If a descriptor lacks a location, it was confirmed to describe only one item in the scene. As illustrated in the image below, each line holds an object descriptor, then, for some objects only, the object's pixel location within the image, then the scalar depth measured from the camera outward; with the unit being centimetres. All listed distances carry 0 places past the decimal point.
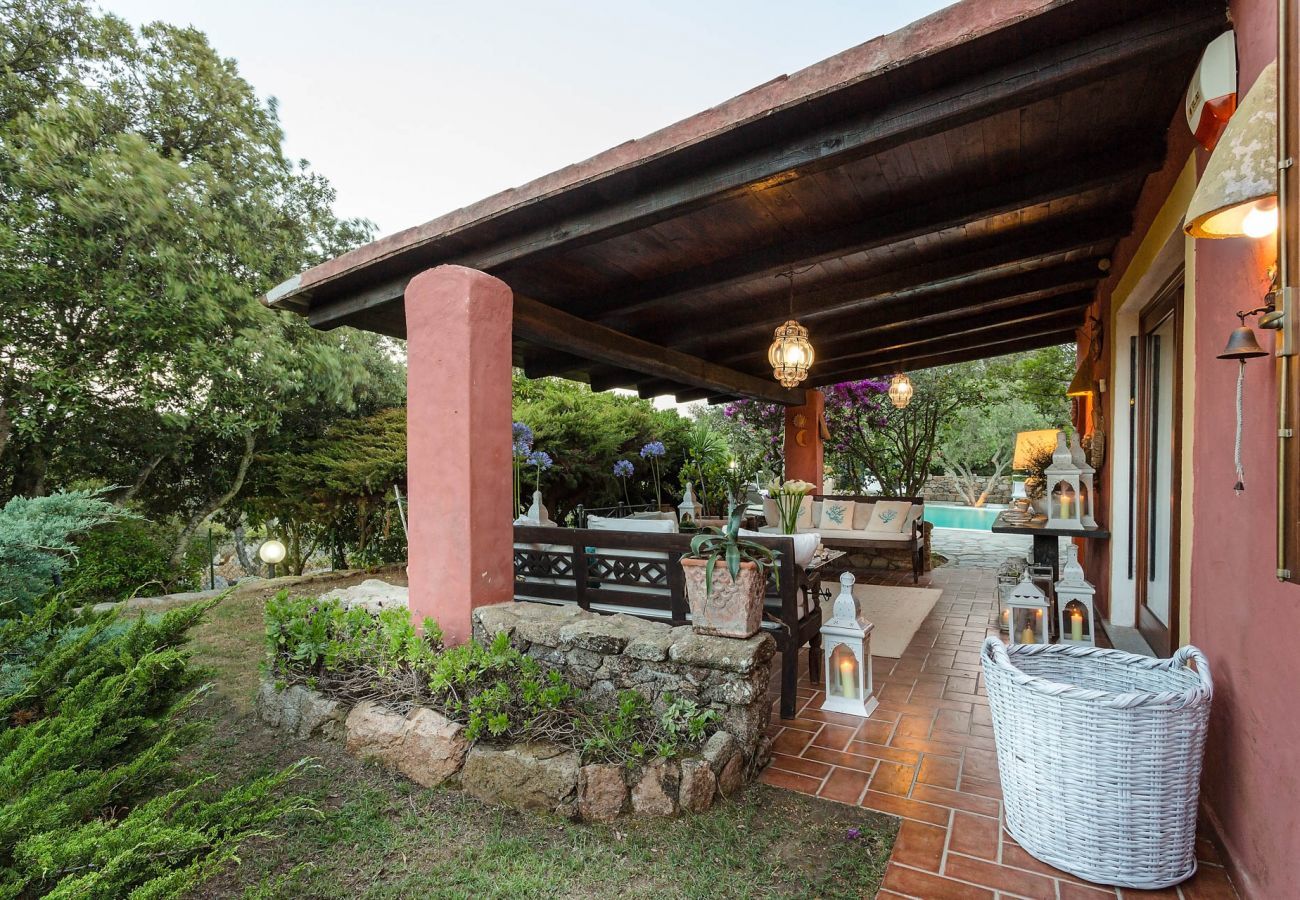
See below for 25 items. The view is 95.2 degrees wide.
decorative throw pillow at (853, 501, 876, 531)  725
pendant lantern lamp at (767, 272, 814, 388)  453
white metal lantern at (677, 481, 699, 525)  681
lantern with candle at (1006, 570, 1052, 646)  365
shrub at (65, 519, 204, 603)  541
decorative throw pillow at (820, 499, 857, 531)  730
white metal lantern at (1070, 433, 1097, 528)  437
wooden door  319
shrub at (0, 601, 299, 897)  125
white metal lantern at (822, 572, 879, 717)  304
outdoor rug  437
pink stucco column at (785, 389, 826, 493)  855
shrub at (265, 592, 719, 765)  242
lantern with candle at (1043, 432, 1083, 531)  434
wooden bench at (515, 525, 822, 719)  314
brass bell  150
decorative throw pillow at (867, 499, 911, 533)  681
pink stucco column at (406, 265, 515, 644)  305
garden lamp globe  604
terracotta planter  256
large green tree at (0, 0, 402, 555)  509
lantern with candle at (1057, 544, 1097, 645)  370
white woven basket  174
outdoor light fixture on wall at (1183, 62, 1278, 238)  132
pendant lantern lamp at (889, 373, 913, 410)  718
